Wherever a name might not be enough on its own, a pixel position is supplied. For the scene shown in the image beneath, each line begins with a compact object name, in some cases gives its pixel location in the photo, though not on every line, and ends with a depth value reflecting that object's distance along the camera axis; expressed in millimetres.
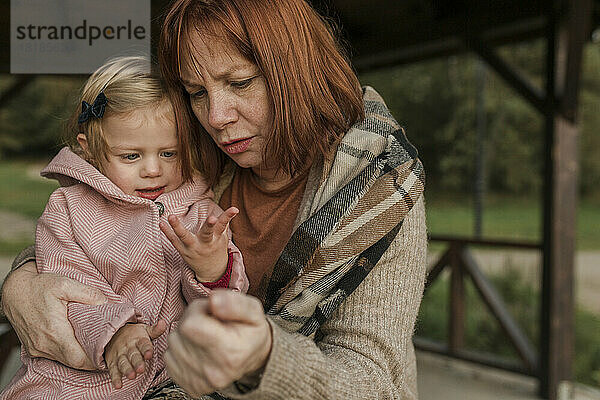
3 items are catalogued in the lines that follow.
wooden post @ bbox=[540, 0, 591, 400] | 4000
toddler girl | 1290
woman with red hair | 1245
